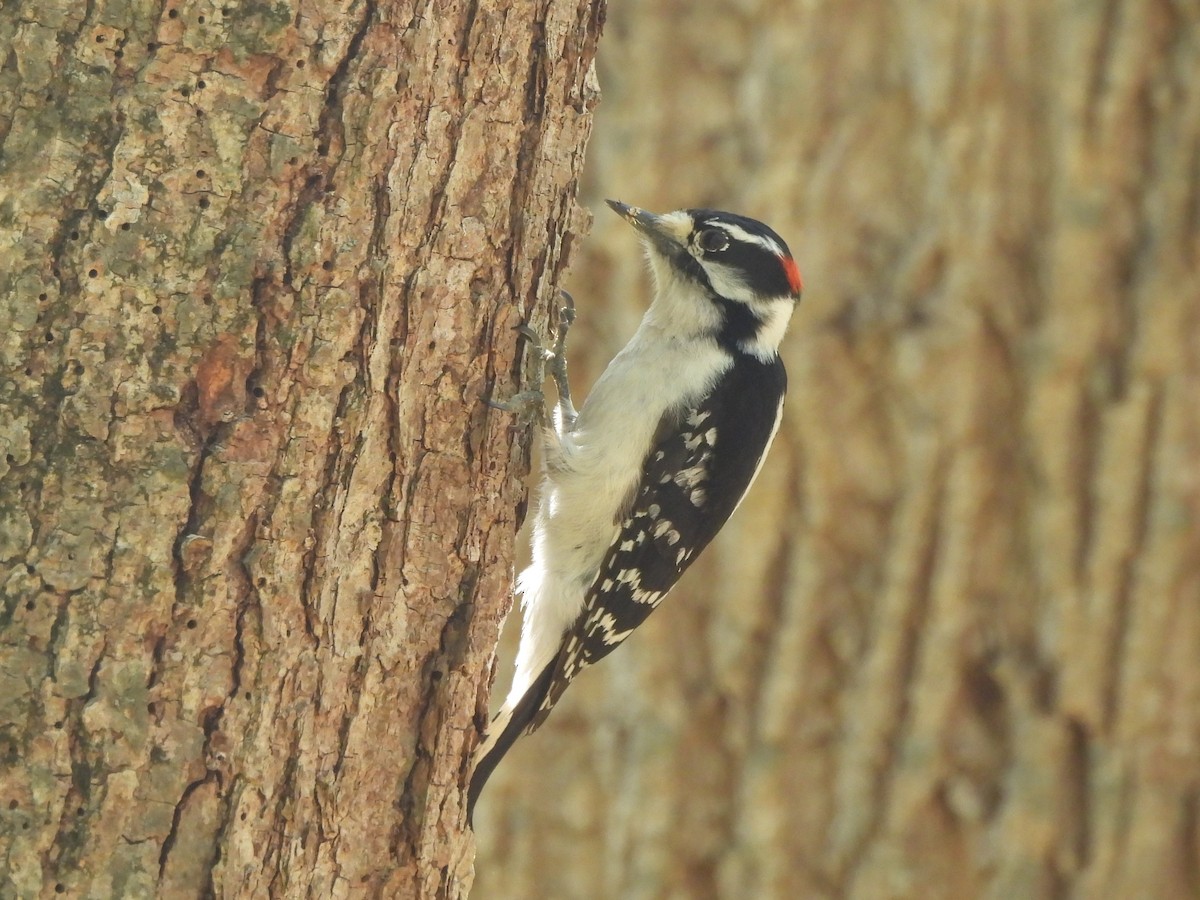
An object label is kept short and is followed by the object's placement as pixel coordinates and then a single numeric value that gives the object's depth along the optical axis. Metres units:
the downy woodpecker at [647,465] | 6.87
